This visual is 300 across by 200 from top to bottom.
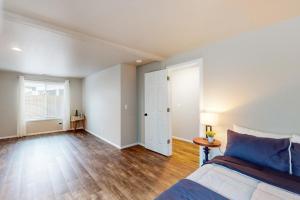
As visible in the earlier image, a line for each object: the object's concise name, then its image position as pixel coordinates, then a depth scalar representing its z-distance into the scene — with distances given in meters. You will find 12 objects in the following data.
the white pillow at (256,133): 1.91
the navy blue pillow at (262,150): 1.63
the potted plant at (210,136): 2.46
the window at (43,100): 5.58
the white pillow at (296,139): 1.72
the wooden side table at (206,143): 2.35
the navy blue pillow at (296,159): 1.53
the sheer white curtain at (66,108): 6.11
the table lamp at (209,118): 2.48
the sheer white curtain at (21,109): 5.18
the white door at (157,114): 3.55
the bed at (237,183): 1.22
